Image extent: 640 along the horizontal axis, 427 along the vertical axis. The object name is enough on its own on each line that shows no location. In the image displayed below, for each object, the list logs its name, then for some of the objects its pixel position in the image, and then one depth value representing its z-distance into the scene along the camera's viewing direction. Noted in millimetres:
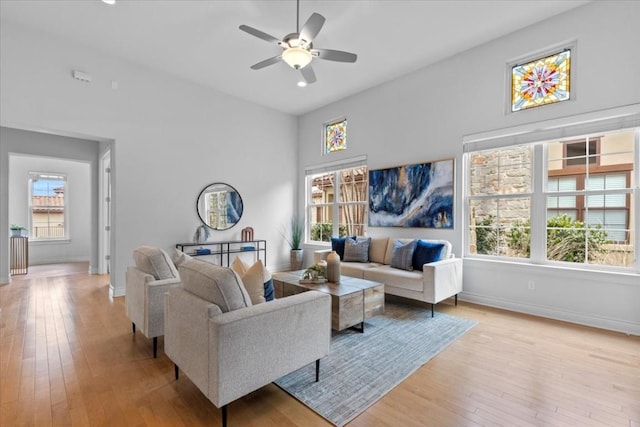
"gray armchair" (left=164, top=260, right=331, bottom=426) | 1679
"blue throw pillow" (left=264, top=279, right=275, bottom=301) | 2221
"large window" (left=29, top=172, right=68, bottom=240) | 7449
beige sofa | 3648
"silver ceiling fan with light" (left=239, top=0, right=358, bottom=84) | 2775
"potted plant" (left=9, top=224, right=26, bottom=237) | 6370
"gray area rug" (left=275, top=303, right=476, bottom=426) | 2021
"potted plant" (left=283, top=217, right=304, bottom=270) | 6453
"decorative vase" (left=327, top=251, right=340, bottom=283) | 3492
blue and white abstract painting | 4480
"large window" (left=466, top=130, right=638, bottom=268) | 3291
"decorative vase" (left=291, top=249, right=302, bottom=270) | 6441
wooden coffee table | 2947
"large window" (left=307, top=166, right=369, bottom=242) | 5836
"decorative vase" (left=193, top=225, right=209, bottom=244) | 5375
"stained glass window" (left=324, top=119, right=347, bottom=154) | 6078
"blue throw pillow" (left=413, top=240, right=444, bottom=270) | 4012
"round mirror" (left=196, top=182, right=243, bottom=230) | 5539
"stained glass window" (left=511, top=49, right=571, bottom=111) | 3572
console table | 5297
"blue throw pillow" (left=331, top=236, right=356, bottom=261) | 5113
